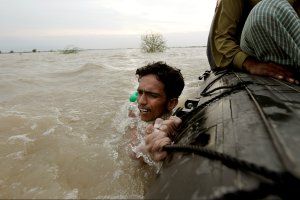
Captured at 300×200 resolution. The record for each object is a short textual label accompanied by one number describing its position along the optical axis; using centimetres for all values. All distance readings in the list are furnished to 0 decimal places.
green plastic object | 217
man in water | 161
